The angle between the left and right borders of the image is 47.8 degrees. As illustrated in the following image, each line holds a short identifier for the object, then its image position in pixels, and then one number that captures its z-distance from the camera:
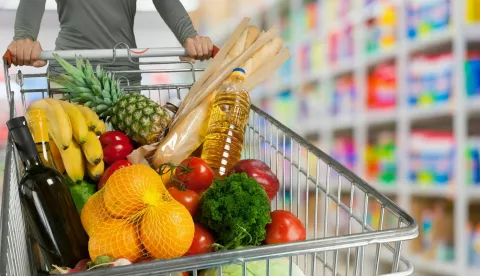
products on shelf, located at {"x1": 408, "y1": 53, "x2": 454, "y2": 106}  2.71
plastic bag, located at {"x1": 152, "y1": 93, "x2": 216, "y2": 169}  1.29
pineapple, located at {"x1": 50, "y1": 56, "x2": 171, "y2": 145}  1.33
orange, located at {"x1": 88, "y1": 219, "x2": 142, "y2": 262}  0.80
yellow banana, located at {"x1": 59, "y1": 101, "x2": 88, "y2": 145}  1.21
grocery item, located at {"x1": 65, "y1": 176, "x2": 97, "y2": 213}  1.17
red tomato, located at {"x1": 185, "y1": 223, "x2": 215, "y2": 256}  0.88
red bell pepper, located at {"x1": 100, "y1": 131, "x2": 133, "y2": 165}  1.28
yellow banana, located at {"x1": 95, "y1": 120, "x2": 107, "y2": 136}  1.29
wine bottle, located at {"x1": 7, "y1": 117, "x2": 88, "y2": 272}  0.87
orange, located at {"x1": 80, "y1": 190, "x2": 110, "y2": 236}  0.87
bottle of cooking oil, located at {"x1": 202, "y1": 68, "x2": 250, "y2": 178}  1.27
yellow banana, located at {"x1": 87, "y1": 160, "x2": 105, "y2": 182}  1.24
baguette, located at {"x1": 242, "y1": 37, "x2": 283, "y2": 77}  1.40
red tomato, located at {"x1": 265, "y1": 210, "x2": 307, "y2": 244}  0.91
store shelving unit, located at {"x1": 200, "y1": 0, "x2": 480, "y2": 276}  2.57
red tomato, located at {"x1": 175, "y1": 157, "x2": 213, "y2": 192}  1.05
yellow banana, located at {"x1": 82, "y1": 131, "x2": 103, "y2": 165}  1.22
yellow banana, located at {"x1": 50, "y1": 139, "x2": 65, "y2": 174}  1.22
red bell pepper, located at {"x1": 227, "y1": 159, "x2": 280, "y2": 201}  1.09
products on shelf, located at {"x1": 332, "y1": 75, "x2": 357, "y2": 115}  3.62
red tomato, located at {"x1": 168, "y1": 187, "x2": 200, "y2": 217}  0.95
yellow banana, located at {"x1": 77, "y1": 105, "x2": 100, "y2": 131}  1.28
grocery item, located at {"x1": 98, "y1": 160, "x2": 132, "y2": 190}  1.18
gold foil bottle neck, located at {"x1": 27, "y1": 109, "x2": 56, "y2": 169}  1.05
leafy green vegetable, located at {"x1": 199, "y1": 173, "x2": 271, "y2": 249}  0.88
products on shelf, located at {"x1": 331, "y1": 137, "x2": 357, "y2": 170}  3.69
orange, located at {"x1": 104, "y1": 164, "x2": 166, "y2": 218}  0.84
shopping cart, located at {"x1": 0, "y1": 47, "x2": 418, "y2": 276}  0.63
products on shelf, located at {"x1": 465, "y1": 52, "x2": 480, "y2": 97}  2.54
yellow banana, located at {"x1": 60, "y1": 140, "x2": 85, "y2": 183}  1.19
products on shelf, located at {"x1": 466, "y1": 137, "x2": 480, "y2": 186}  2.61
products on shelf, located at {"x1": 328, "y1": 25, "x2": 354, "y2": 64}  3.61
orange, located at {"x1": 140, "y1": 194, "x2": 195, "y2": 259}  0.79
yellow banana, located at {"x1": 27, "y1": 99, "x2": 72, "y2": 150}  1.16
